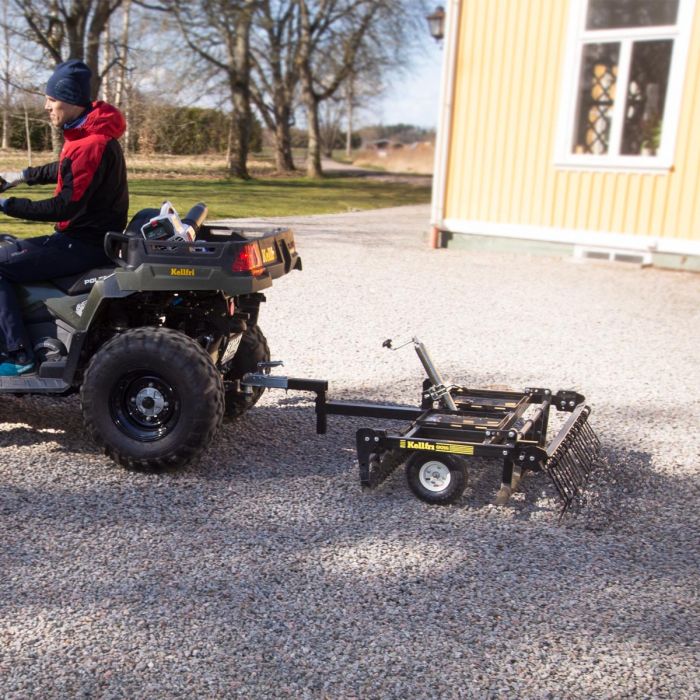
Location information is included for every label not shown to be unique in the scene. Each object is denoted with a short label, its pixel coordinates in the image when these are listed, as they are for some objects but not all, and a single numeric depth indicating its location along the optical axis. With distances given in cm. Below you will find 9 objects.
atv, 400
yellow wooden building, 1102
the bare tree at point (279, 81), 3183
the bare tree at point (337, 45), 3112
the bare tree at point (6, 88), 1500
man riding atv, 421
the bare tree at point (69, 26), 1662
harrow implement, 379
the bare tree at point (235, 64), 2580
